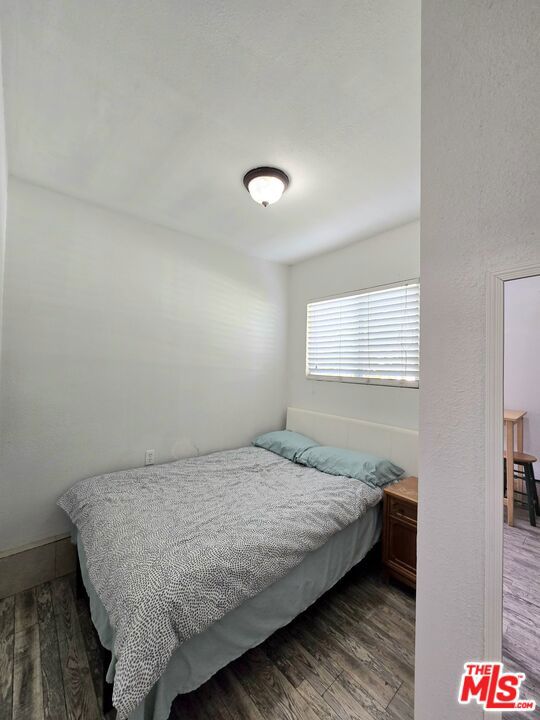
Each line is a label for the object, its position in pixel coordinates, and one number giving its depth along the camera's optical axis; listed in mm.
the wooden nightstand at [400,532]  1947
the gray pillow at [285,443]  2783
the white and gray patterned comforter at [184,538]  1102
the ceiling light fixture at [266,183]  1823
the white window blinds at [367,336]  2477
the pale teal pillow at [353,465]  2262
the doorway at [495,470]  723
